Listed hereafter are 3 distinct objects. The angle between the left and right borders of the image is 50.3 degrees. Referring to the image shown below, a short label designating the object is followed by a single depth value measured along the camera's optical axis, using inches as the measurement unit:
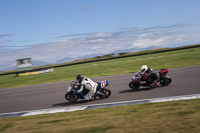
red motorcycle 450.9
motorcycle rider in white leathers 402.6
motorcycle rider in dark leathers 448.8
